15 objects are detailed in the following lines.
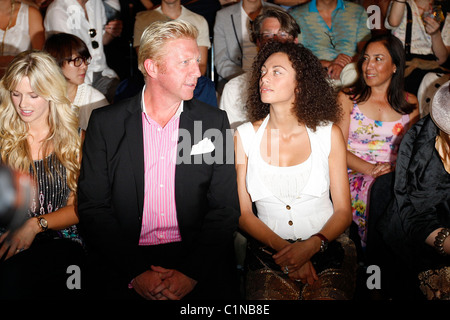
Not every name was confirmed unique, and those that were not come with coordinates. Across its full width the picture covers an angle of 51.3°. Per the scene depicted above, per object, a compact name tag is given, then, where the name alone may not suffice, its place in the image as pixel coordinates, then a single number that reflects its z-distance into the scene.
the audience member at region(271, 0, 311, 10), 4.61
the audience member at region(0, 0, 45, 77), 4.00
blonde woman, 2.27
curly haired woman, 2.20
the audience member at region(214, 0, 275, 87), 4.17
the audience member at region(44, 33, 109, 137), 3.35
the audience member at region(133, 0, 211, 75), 4.20
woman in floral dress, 3.29
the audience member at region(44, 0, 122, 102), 4.06
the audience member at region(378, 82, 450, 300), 2.13
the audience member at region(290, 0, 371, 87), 4.08
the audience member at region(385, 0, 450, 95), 3.98
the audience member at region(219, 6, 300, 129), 3.35
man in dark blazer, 2.21
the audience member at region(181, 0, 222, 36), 4.61
